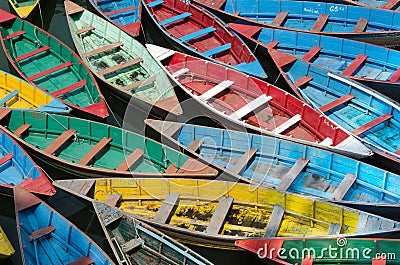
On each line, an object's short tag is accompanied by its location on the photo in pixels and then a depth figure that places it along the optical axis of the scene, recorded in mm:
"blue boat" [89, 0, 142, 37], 27594
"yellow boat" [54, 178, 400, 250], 18297
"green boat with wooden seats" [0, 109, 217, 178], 20438
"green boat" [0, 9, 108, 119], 23375
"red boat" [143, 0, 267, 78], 24781
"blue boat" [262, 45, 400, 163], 21688
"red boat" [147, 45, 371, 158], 21266
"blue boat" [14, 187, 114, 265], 17766
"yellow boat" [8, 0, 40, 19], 28219
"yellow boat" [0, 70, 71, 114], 22984
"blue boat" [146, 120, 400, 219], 19484
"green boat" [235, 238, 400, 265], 17125
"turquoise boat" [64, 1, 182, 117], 23344
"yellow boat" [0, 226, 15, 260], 17531
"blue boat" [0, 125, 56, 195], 19625
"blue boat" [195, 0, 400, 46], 25938
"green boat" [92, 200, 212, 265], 17641
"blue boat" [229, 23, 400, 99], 23656
